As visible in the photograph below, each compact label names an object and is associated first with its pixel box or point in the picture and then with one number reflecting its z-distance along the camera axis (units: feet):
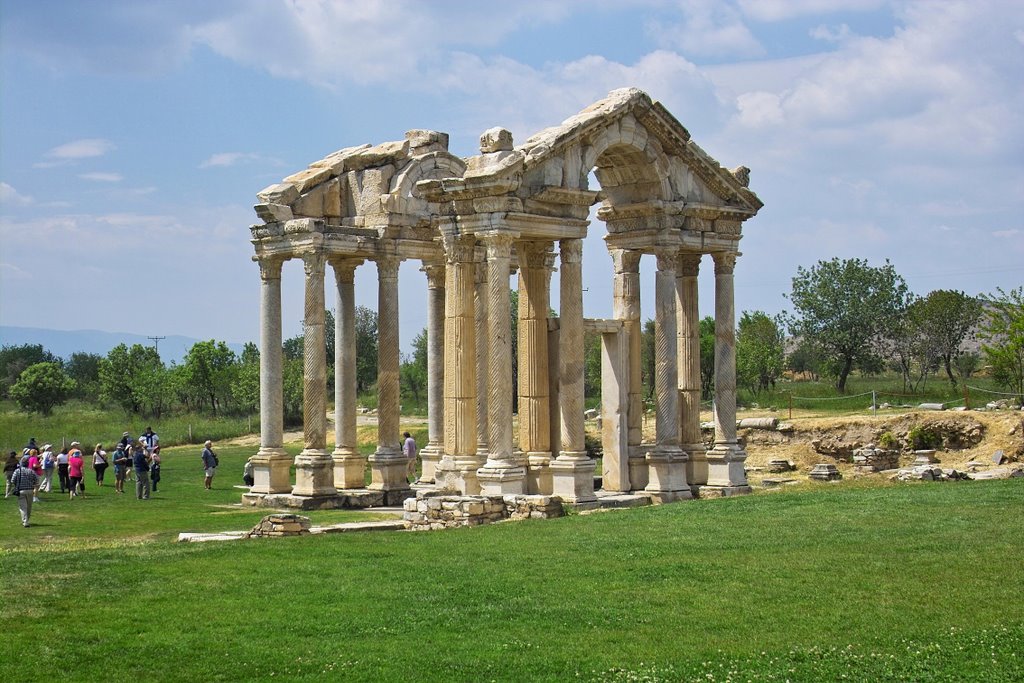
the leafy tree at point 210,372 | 271.90
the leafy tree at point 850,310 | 245.65
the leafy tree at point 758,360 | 236.22
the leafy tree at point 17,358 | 384.88
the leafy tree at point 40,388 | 278.69
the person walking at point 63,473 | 113.80
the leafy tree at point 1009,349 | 157.58
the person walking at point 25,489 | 88.53
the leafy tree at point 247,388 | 251.19
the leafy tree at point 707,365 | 204.94
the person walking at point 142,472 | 105.60
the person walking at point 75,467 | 108.58
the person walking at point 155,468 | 115.24
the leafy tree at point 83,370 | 350.43
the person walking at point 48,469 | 114.22
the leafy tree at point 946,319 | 229.04
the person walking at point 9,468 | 106.16
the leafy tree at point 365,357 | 288.71
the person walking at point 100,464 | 122.11
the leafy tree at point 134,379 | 270.05
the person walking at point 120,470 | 116.16
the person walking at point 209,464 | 118.73
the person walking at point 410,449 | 122.83
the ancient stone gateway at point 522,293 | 82.94
